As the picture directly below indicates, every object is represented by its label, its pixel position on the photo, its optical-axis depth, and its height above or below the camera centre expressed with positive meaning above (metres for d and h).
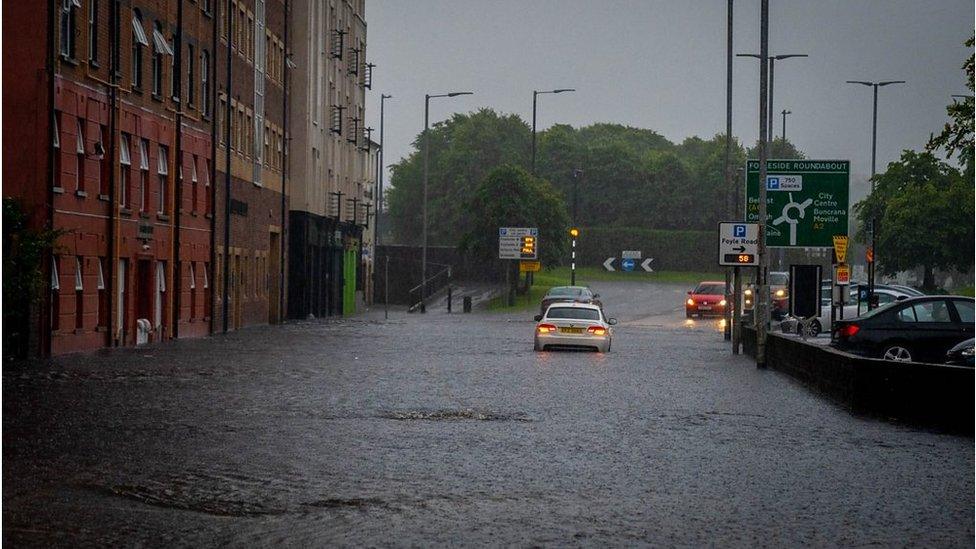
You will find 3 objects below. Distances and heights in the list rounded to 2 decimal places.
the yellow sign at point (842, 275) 48.09 -0.43
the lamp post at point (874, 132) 90.31 +6.58
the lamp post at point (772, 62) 65.81 +7.15
